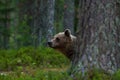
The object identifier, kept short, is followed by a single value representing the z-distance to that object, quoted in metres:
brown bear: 19.70
